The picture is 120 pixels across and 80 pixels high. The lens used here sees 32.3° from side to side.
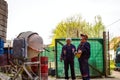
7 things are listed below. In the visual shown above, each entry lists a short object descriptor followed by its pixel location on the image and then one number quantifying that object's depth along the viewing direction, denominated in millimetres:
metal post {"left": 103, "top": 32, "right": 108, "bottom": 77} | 9830
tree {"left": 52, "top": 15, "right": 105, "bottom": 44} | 34108
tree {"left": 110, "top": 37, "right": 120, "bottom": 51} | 33209
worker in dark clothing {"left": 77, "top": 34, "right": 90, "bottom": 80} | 6826
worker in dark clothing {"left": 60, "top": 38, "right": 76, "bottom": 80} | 7831
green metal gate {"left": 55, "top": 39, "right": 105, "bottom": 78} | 9554
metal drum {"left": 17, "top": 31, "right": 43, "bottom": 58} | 4478
